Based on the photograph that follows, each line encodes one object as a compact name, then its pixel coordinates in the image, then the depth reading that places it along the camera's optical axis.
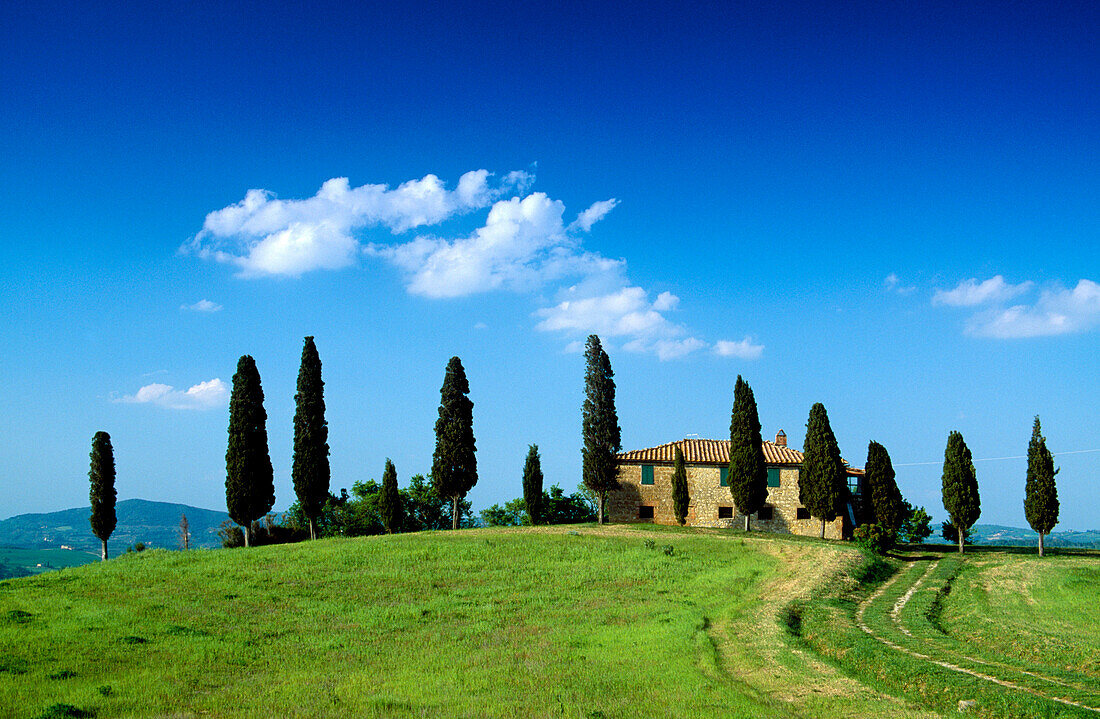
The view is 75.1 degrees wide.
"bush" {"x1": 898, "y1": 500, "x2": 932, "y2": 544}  58.66
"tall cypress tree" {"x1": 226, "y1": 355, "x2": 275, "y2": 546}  44.84
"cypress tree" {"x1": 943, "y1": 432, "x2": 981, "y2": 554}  47.06
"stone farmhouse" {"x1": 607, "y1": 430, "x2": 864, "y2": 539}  54.91
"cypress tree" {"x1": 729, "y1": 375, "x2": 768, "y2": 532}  49.47
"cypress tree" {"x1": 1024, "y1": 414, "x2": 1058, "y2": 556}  44.91
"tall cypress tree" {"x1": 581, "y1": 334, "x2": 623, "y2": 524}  53.50
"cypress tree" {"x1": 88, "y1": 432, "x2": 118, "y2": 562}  49.47
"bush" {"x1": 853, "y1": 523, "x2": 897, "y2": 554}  43.16
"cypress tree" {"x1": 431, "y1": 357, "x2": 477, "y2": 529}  52.41
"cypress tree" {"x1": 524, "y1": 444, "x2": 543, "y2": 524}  56.94
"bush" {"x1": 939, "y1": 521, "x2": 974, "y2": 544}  58.94
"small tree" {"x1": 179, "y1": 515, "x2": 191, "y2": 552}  54.18
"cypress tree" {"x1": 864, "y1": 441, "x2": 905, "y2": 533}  50.28
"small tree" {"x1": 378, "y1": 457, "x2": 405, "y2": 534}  56.47
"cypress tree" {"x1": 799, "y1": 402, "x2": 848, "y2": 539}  47.66
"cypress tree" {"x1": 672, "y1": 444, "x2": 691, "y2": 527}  53.94
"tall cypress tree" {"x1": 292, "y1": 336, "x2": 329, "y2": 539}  48.25
